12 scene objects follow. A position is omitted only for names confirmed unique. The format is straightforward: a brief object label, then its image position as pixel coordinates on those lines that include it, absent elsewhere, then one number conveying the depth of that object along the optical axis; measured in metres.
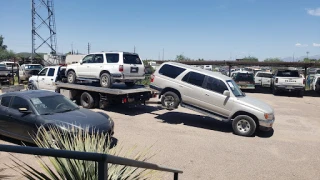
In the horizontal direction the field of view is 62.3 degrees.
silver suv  9.20
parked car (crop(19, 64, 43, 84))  23.50
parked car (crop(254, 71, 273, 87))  25.16
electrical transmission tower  33.62
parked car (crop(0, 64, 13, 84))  22.11
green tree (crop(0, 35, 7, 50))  104.71
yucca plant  2.57
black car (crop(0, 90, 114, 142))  6.62
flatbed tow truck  11.87
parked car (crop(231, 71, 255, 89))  22.59
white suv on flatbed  11.99
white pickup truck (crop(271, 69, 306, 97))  20.35
